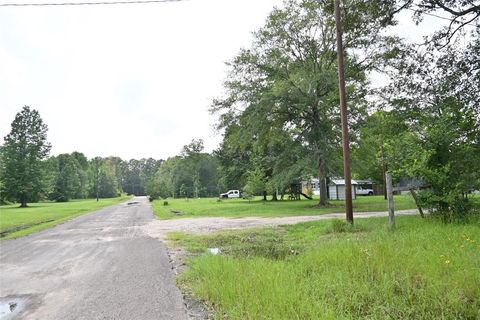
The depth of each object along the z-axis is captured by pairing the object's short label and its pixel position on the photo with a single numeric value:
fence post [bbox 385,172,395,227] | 10.68
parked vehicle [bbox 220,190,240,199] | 69.56
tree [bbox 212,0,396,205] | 26.62
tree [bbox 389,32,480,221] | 10.44
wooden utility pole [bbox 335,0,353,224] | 12.47
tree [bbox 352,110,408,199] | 18.05
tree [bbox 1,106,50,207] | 60.41
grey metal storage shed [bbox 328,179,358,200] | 42.47
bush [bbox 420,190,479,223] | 10.18
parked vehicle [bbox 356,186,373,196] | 64.12
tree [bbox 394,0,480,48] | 14.06
